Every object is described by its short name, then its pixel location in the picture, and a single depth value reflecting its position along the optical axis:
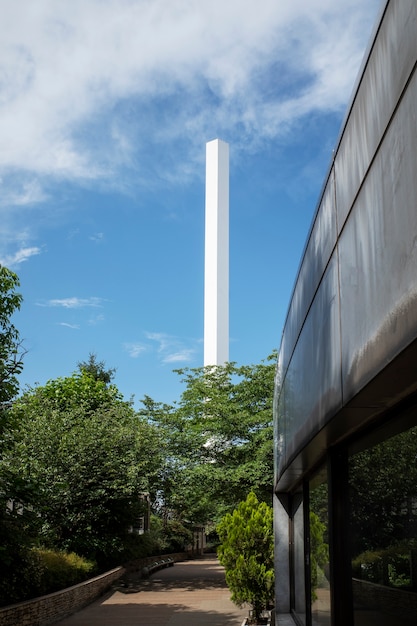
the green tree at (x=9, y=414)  11.97
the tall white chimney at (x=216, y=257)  57.57
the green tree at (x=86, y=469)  23.38
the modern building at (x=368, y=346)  3.12
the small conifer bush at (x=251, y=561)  15.23
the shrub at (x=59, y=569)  17.38
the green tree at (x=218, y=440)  26.09
